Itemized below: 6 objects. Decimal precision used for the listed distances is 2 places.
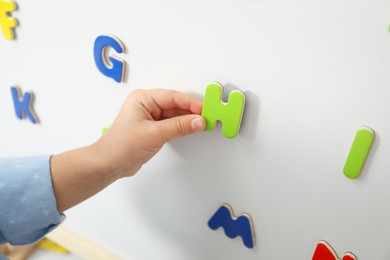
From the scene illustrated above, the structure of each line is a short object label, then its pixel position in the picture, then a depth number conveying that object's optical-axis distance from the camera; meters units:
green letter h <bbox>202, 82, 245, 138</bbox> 0.47
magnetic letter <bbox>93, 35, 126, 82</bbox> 0.55
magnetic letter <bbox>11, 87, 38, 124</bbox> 0.74
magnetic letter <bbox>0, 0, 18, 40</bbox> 0.62
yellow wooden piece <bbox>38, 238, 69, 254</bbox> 0.95
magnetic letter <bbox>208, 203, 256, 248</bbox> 0.58
